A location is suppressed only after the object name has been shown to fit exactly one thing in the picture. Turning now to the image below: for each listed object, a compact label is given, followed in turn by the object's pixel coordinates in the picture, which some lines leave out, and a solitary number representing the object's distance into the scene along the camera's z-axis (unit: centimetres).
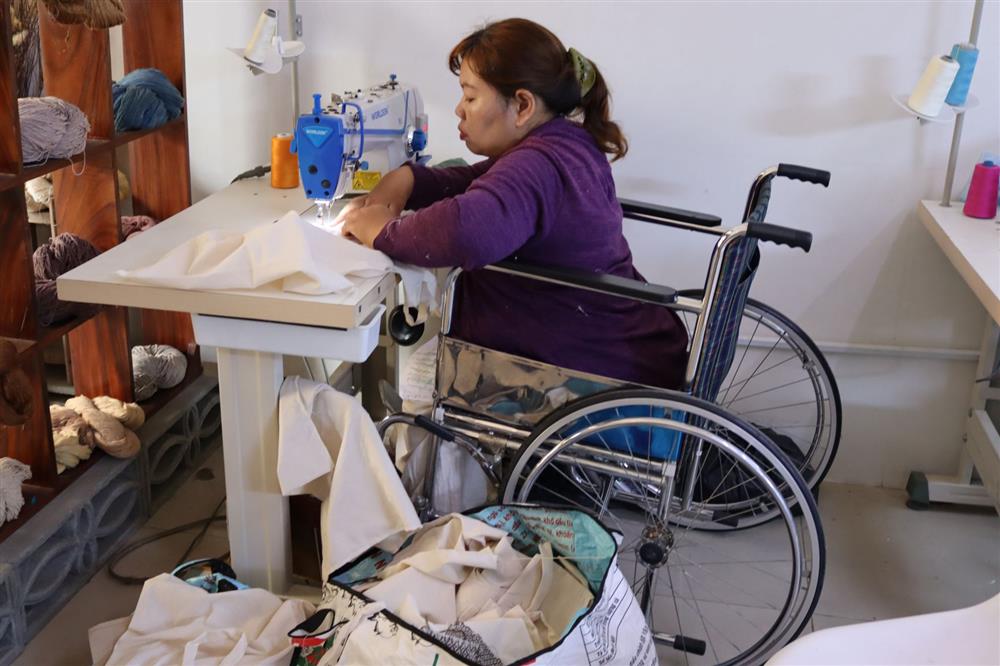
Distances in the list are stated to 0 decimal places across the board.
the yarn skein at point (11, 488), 191
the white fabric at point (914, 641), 120
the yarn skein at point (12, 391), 188
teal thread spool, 219
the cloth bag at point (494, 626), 161
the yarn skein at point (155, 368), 241
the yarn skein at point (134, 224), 234
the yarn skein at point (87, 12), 188
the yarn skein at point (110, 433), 217
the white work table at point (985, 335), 201
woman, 183
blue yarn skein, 221
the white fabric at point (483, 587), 175
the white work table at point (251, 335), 163
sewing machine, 186
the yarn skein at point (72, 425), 215
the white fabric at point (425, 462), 200
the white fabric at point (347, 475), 177
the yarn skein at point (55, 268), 203
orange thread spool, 223
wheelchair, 175
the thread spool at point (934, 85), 216
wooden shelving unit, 191
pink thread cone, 227
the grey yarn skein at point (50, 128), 189
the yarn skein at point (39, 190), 246
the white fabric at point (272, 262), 163
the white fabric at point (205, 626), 174
